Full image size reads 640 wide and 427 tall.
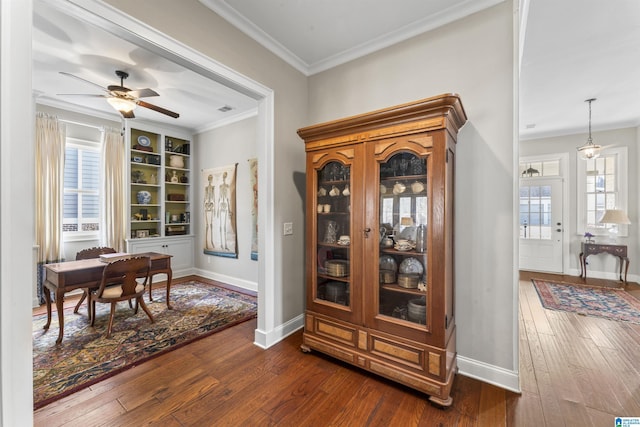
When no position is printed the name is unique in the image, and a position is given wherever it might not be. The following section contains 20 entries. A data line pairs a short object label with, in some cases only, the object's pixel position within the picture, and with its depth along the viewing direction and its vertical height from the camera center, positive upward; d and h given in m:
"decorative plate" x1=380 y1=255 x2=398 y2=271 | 2.11 -0.41
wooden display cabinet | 1.84 -0.24
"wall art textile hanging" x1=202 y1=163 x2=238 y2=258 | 4.84 +0.00
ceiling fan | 2.92 +1.29
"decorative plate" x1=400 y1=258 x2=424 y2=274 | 2.01 -0.42
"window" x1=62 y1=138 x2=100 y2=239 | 4.34 +0.37
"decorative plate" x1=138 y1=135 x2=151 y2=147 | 4.87 +1.30
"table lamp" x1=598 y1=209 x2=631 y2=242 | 4.50 -0.10
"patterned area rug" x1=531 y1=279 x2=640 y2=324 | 3.38 -1.29
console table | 4.77 -0.74
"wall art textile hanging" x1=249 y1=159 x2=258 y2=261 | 4.48 +0.10
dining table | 2.57 -0.67
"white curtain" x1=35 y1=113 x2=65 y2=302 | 3.87 +0.36
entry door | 5.52 -0.30
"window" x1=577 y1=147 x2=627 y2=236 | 4.98 +0.46
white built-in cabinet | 4.82 +0.36
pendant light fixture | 4.16 +0.95
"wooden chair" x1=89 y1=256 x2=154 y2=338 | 2.71 -0.75
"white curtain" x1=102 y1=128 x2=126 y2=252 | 4.56 +0.39
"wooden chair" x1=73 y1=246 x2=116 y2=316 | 3.36 -0.54
